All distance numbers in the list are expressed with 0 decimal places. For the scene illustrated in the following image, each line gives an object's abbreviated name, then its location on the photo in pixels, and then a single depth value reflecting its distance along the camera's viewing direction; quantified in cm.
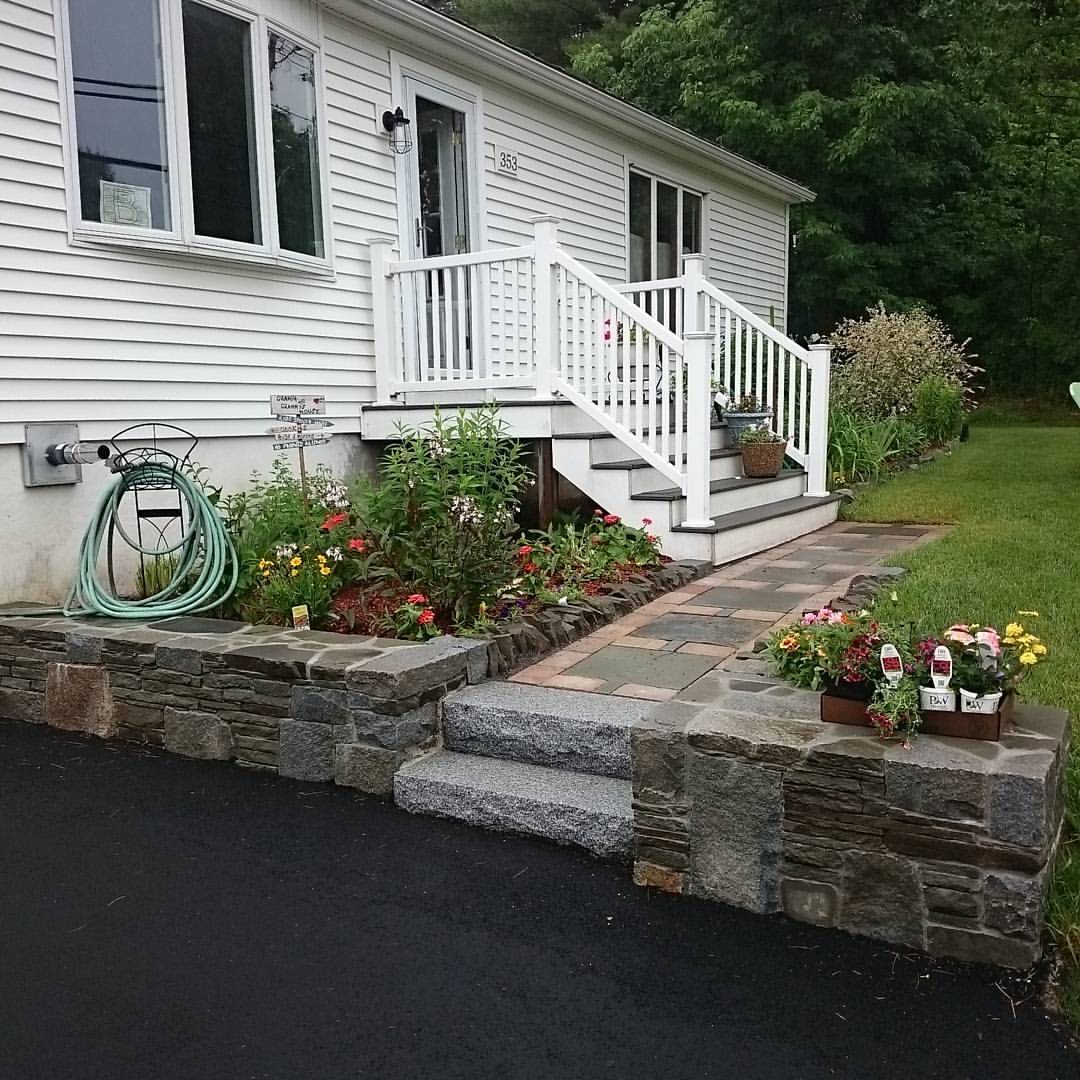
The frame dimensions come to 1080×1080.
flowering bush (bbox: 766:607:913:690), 243
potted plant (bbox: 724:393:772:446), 670
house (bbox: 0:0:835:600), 450
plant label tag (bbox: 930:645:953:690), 229
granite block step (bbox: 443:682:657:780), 296
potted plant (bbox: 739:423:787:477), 647
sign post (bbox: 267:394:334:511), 466
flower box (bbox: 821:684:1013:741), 229
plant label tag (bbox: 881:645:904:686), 234
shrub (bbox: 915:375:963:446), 1054
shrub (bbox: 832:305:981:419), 1070
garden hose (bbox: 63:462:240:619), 407
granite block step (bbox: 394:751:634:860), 272
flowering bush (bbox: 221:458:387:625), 402
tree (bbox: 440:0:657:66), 2147
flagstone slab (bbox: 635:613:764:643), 398
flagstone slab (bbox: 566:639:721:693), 343
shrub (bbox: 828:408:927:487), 835
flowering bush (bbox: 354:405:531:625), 393
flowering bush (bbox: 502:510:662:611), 440
